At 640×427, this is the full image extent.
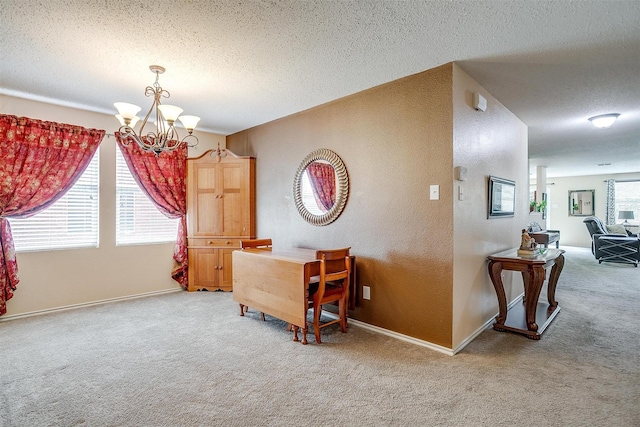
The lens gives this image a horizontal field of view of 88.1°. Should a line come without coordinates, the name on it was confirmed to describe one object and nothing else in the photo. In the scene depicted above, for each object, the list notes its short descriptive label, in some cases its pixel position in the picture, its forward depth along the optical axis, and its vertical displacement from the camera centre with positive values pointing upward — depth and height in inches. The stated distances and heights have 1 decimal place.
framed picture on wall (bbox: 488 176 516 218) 126.1 +5.1
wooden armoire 178.9 +0.7
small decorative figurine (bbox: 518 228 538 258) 122.3 -14.5
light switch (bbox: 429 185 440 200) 105.3 +5.7
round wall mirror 134.7 +10.0
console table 113.3 -28.5
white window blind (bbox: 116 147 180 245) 163.3 -2.8
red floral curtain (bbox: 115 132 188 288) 163.8 +15.2
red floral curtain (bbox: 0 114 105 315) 129.6 +17.4
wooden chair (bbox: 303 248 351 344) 110.3 -27.2
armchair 263.0 -29.8
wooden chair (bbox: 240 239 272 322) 140.8 -15.6
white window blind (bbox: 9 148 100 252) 138.5 -5.1
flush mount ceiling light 148.7 +41.0
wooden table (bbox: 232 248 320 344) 109.3 -25.8
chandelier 97.3 +28.8
